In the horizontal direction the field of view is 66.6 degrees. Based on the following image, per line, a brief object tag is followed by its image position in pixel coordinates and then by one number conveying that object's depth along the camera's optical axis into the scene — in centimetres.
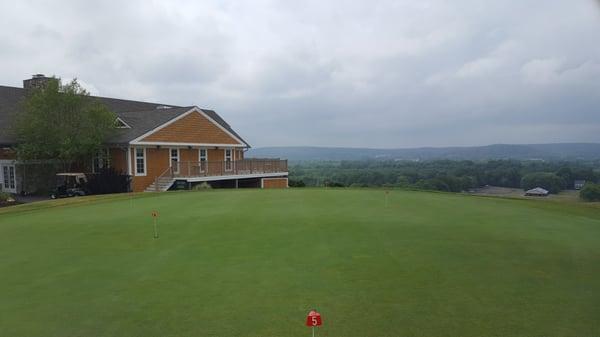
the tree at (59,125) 2575
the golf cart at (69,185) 2448
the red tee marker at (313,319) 403
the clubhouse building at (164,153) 2819
